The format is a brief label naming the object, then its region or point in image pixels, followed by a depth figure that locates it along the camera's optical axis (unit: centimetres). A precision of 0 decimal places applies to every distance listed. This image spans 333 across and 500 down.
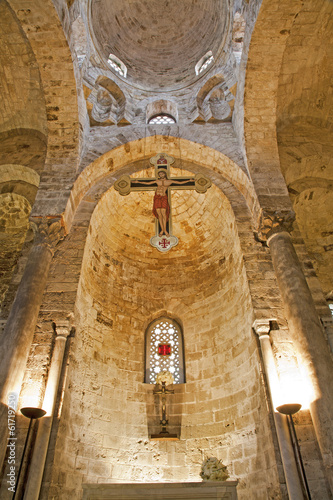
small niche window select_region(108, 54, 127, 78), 1191
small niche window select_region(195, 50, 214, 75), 1170
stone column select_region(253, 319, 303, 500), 452
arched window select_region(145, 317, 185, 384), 805
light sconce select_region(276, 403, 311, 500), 456
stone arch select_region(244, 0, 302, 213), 740
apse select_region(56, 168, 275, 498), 631
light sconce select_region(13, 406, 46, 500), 479
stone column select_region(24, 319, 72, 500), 466
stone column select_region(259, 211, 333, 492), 464
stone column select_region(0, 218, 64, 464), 506
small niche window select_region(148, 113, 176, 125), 1043
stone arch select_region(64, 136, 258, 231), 807
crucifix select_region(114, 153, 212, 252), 695
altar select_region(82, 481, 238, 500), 409
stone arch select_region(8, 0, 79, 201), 748
